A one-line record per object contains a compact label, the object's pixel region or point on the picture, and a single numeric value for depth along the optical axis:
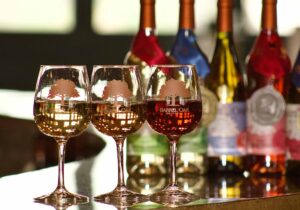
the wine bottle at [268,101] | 2.05
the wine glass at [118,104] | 1.78
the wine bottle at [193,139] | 2.05
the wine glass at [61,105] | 1.76
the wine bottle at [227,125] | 2.06
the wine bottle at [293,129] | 2.02
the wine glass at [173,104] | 1.80
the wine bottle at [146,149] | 2.03
